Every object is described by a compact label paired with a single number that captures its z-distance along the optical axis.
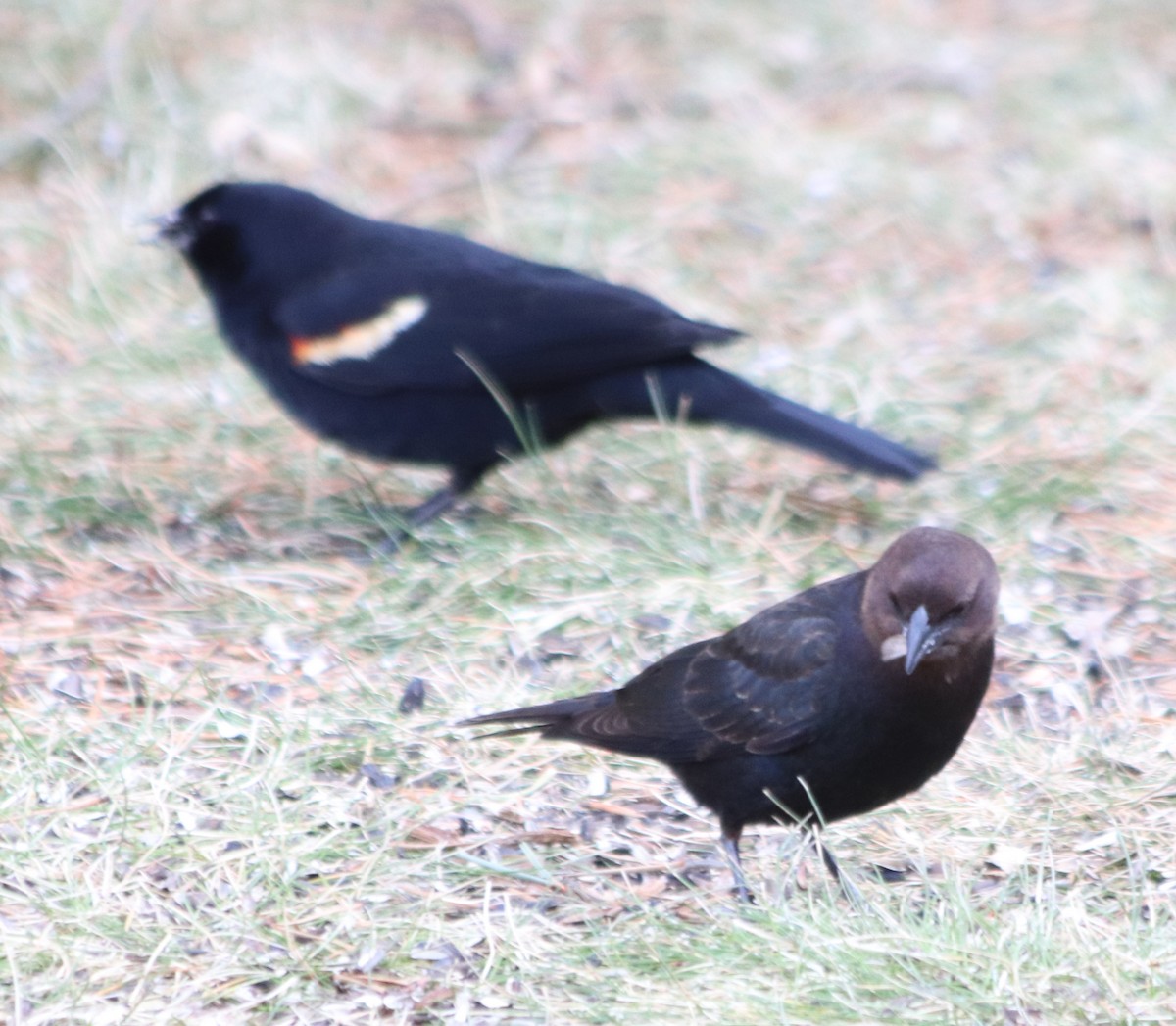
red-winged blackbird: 9.52
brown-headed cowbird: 5.88
